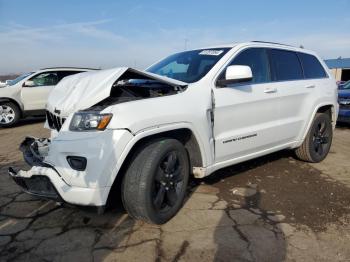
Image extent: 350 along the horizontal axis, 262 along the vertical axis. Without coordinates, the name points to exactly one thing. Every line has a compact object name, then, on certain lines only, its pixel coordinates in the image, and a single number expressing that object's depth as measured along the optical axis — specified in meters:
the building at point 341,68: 33.41
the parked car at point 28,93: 10.11
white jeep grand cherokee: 2.95
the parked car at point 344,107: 9.17
